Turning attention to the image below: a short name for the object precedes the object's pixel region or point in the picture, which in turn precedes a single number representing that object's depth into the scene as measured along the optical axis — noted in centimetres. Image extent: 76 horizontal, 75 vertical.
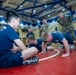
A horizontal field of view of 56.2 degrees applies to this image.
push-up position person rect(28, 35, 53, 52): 198
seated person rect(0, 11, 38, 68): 103
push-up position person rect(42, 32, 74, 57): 158
